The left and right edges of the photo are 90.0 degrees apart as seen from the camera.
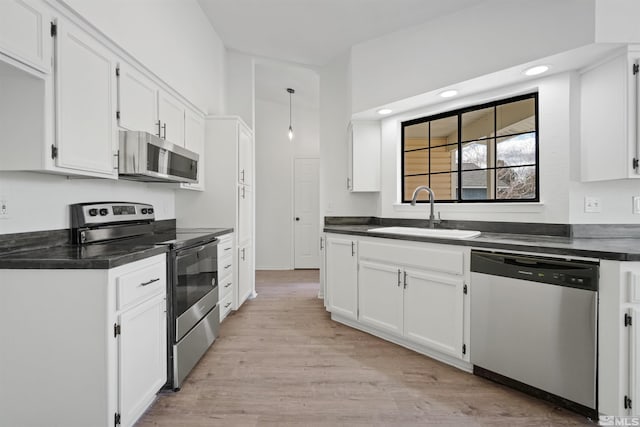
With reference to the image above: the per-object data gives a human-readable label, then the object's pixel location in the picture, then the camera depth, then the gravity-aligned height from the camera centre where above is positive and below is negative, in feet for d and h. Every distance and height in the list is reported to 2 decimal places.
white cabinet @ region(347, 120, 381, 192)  11.73 +2.14
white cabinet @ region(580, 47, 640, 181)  6.61 +2.03
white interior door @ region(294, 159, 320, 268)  20.15 -0.19
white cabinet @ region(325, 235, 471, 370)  7.32 -2.13
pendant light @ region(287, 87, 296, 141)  17.59 +6.69
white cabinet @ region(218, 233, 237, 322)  9.71 -2.06
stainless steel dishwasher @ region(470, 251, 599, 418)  5.59 -2.18
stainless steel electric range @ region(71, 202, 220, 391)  6.44 -1.28
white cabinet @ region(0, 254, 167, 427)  4.51 -1.96
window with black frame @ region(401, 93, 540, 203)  8.67 +1.80
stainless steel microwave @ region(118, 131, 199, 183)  6.55 +1.14
